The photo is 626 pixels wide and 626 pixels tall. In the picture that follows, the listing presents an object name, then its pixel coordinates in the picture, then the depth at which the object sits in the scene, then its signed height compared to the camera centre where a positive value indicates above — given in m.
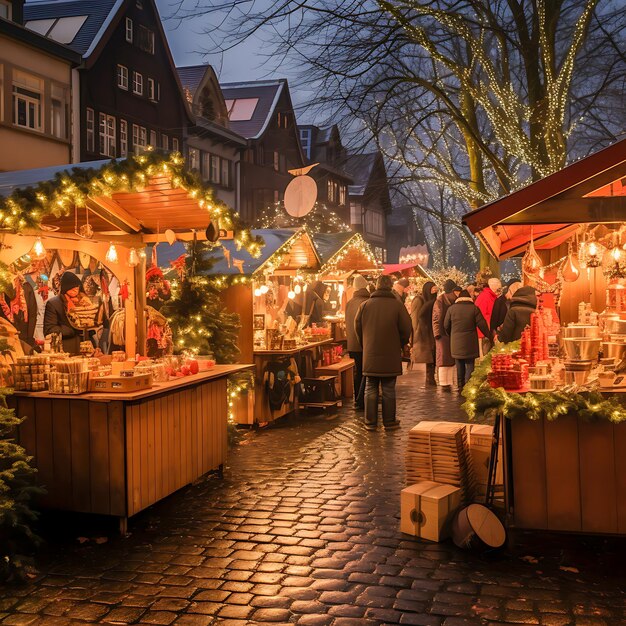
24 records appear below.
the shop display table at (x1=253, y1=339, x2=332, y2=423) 10.94 -0.89
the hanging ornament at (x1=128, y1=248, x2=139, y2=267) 8.69 +0.83
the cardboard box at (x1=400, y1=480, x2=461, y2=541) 5.90 -1.52
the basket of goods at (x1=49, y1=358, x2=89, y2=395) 6.40 -0.40
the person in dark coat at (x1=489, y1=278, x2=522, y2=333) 13.77 +0.16
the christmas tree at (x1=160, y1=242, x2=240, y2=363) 9.28 +0.16
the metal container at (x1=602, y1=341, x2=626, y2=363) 6.59 -0.28
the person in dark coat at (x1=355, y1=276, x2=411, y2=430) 10.37 -0.30
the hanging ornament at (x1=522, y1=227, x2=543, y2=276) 7.26 +0.56
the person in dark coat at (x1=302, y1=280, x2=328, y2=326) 16.44 +0.42
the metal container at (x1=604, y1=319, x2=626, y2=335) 7.08 -0.08
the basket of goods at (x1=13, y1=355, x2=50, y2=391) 6.58 -0.37
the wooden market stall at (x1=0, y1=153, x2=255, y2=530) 6.24 -0.70
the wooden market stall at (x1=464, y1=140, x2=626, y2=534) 5.63 -0.83
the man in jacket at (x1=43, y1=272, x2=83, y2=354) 9.84 +0.17
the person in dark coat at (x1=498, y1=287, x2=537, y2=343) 10.97 +0.11
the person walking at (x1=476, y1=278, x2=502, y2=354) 15.46 +0.46
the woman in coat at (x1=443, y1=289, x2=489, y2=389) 13.52 -0.11
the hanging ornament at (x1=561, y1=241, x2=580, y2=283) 8.27 +0.56
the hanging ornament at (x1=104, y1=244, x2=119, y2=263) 8.48 +0.86
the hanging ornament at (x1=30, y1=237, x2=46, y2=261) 6.61 +0.73
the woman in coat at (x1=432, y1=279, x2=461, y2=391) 14.47 -0.17
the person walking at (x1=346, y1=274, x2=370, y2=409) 12.41 -0.34
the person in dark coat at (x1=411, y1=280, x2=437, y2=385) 15.18 -0.16
